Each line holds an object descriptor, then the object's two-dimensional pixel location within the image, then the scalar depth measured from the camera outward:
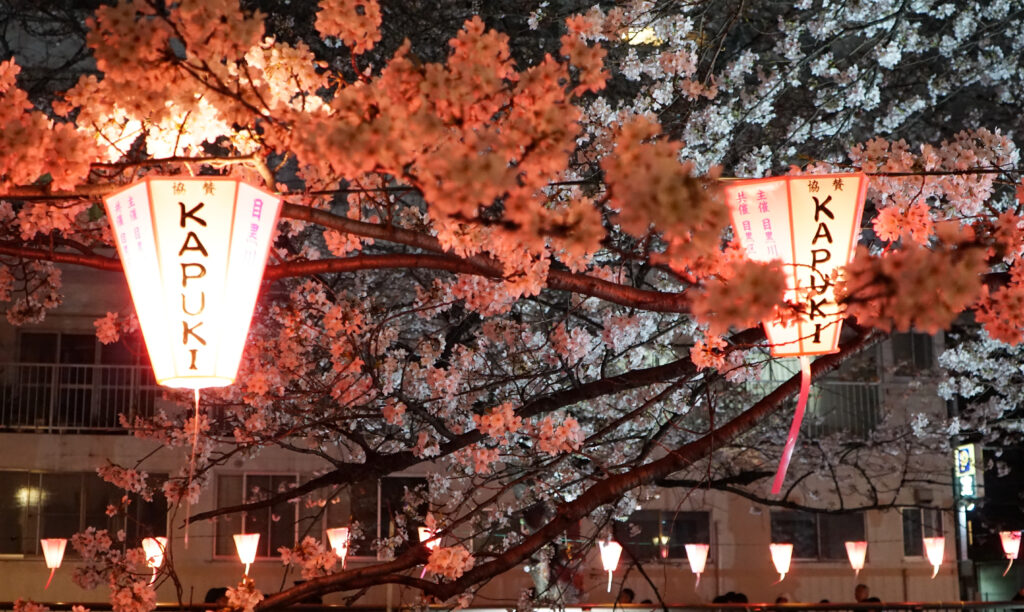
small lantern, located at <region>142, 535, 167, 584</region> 13.91
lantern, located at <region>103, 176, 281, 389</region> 3.66
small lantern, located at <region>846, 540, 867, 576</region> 16.59
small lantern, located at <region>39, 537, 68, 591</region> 14.85
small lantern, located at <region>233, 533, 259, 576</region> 15.02
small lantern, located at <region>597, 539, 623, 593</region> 15.29
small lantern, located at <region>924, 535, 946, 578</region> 16.91
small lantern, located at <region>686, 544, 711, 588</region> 16.23
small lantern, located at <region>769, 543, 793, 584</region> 16.33
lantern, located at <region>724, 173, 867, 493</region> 4.62
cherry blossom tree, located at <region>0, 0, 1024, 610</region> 3.03
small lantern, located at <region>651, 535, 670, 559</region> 18.34
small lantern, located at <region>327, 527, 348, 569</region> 14.60
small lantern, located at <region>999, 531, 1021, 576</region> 16.12
